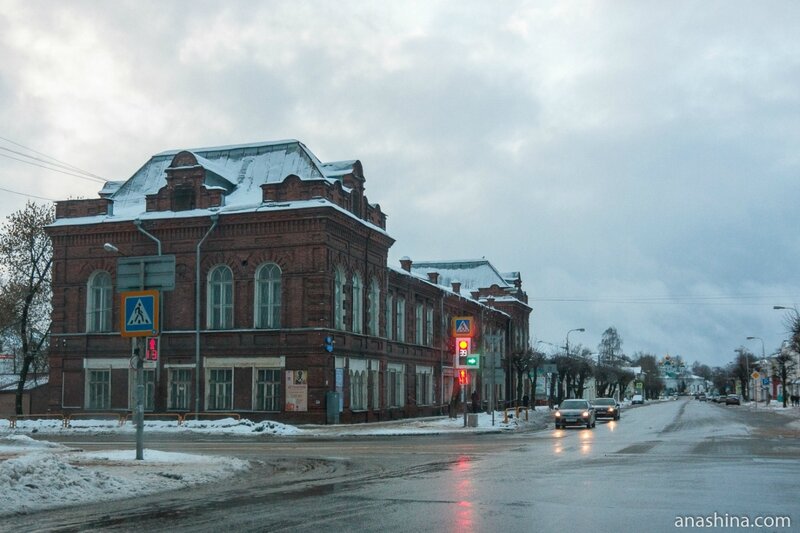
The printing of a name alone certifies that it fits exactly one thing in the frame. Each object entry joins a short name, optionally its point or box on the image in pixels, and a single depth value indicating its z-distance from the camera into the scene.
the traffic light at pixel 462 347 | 42.56
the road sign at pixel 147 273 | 20.72
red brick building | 44.25
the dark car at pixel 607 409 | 57.50
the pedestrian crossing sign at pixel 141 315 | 19.86
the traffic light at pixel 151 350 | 21.28
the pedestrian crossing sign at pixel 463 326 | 41.91
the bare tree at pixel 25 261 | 55.66
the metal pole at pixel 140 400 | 19.81
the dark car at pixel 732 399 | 114.87
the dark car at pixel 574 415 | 44.59
